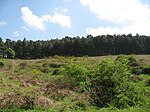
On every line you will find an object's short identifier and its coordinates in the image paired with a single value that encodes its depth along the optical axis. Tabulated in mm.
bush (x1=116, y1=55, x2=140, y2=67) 24407
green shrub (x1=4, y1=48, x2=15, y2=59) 46568
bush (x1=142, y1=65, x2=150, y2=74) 21147
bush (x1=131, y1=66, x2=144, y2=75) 21046
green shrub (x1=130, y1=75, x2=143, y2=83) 17819
